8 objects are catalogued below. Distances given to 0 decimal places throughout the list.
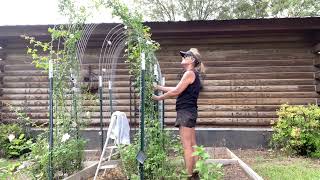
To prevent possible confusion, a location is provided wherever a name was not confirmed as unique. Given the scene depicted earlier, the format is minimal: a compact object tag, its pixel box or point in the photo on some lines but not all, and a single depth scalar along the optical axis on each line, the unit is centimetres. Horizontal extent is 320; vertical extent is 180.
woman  363
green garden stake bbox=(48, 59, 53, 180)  357
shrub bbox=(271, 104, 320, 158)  584
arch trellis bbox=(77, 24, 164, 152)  457
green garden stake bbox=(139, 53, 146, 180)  328
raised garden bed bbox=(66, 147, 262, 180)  412
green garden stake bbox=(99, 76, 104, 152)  533
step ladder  398
